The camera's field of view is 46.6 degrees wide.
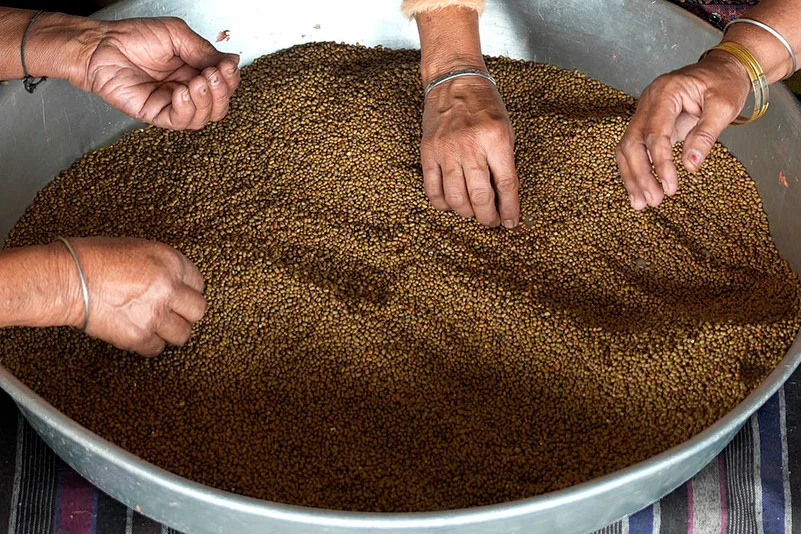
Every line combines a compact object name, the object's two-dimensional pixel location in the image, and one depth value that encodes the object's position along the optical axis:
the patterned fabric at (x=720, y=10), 2.67
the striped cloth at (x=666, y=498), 1.82
